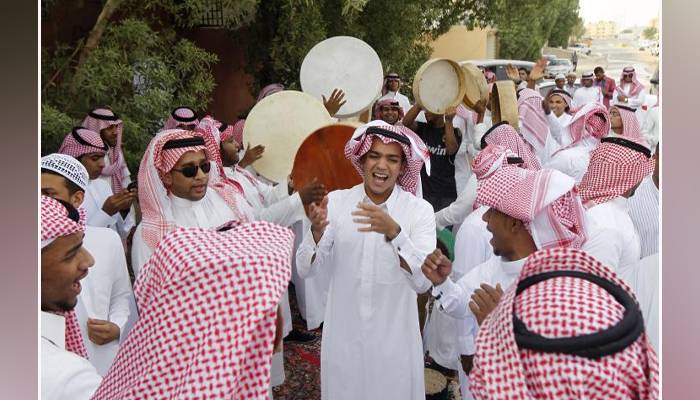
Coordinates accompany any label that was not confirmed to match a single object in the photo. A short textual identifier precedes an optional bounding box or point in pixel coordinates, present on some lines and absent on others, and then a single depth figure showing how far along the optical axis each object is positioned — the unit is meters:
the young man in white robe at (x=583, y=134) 4.27
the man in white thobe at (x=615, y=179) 2.61
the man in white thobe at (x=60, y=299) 1.56
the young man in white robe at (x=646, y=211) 2.71
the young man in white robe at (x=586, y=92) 5.96
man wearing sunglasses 2.73
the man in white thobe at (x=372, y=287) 2.58
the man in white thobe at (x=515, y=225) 2.06
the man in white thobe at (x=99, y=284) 2.37
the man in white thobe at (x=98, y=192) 3.39
